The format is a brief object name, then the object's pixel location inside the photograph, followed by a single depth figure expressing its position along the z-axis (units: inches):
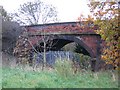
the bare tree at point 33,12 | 849.5
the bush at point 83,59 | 510.4
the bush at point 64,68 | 285.0
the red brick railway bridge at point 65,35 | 540.1
